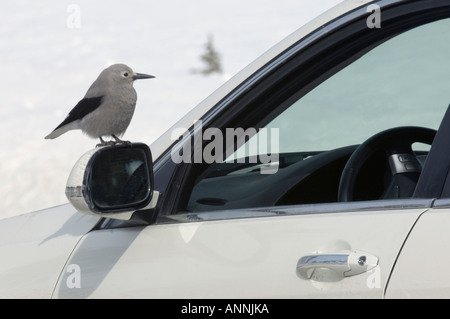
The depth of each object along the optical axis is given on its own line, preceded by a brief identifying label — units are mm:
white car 4910
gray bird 7309
